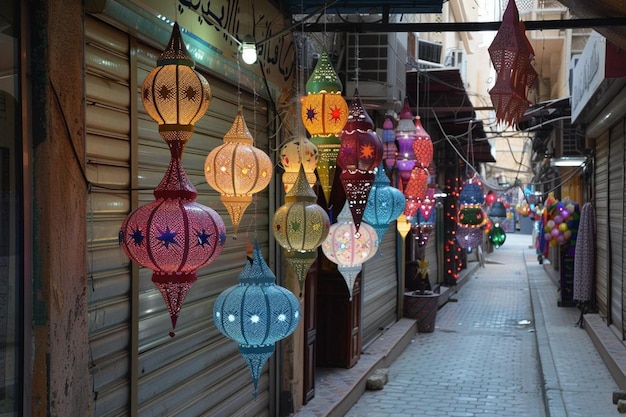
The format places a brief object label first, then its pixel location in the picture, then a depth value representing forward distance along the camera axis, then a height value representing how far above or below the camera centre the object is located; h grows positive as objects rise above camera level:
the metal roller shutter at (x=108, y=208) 3.97 -0.04
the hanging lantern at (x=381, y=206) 6.47 -0.04
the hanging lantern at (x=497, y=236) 21.61 -1.07
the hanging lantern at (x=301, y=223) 4.67 -0.15
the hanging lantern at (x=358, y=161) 5.29 +0.31
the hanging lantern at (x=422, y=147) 7.88 +0.63
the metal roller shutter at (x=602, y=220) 13.12 -0.35
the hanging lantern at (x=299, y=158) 5.23 +0.33
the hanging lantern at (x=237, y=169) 4.25 +0.20
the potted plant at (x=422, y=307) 15.08 -2.33
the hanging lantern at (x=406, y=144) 7.97 +0.67
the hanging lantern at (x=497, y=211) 23.42 -0.30
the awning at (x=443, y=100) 13.71 +2.34
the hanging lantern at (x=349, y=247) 5.91 -0.40
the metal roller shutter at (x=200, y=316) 4.73 -0.87
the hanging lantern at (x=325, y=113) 5.05 +0.65
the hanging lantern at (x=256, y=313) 4.07 -0.67
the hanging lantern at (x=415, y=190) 8.39 +0.15
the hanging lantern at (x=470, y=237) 14.75 -0.75
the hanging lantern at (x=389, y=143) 8.15 +0.71
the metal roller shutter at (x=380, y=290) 12.18 -1.71
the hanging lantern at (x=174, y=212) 3.27 -0.05
